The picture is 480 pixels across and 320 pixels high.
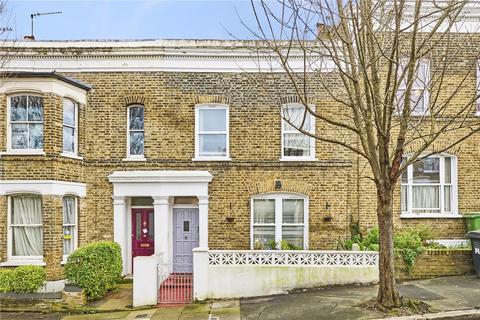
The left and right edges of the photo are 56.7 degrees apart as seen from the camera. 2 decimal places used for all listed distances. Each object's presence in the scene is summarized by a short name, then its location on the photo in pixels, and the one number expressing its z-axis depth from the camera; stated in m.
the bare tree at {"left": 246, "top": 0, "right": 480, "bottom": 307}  8.64
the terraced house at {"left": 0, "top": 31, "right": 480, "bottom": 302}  14.27
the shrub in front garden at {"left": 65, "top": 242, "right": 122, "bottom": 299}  11.79
